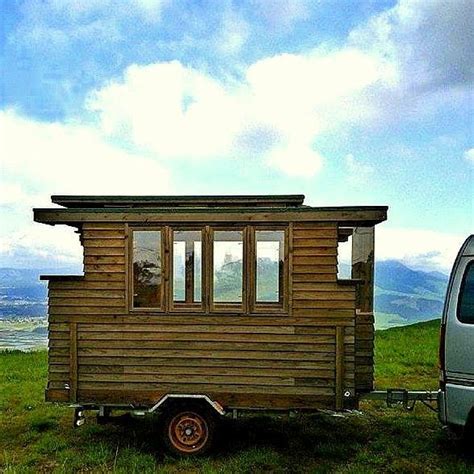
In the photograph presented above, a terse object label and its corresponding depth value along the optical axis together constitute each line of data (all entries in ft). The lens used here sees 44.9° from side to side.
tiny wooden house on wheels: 26.32
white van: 23.31
